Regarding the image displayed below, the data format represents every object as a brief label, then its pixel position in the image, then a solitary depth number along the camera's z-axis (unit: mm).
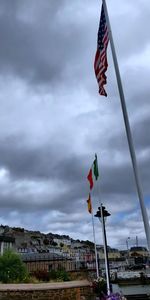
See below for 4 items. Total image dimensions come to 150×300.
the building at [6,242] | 45085
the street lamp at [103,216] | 9573
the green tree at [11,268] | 11195
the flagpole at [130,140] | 5123
